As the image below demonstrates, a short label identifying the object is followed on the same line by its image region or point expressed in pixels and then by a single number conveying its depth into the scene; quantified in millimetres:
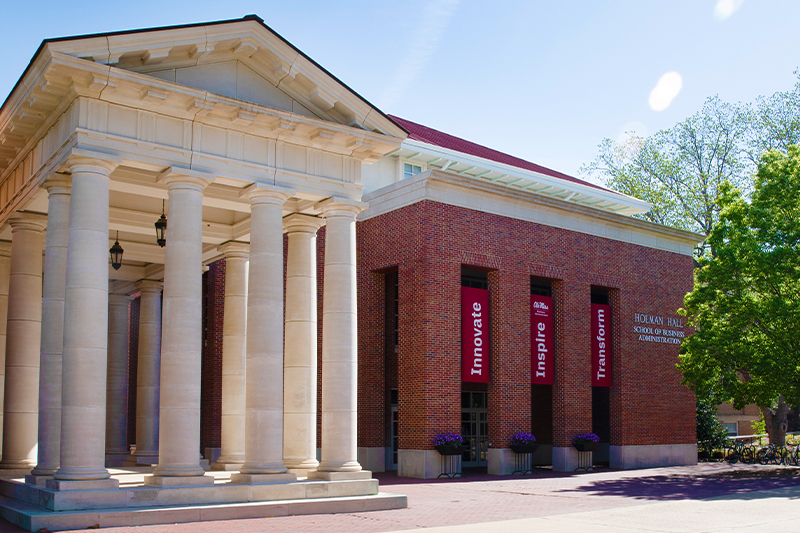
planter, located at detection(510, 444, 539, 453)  27250
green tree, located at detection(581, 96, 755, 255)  47438
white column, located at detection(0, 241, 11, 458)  19133
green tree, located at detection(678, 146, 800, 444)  24609
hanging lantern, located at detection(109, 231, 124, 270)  18812
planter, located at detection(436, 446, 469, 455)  25453
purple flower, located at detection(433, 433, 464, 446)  25688
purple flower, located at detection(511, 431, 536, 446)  27391
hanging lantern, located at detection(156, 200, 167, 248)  17391
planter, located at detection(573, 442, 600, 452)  29062
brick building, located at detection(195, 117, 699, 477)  26594
